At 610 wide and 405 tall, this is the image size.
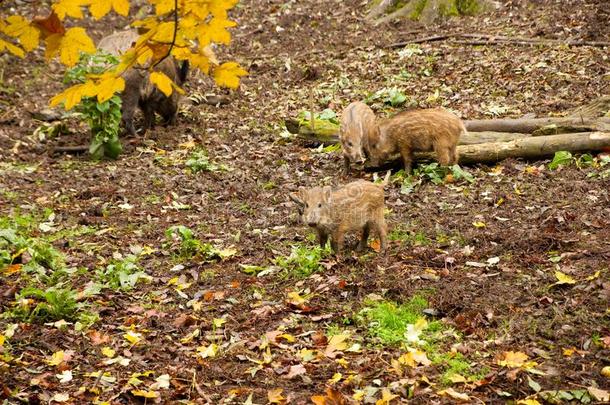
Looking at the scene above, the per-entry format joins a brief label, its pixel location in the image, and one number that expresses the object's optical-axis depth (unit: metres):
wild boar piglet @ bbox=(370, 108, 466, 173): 18.66
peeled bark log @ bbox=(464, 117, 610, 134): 18.78
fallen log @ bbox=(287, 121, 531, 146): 22.14
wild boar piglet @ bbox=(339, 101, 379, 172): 19.56
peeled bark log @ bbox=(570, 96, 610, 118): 19.44
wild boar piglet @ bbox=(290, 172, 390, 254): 14.11
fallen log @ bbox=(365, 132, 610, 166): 18.11
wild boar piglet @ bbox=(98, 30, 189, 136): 22.94
